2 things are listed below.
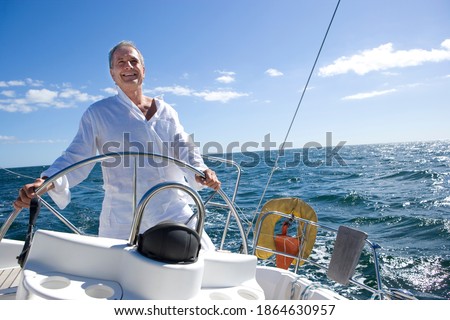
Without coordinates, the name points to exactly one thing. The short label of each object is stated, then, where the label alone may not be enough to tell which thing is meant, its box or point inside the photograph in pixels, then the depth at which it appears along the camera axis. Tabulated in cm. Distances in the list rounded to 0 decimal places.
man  175
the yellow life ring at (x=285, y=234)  281
